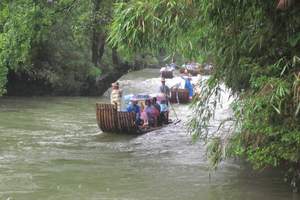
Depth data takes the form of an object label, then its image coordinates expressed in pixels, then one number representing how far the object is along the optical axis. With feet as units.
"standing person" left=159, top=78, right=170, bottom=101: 82.28
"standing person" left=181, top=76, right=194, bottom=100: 100.83
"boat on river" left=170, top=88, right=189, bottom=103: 98.78
